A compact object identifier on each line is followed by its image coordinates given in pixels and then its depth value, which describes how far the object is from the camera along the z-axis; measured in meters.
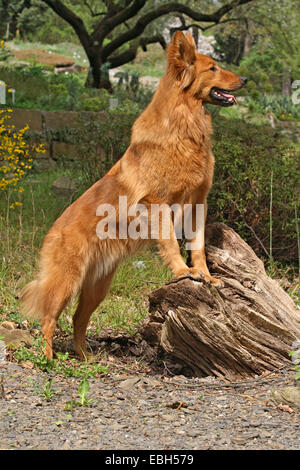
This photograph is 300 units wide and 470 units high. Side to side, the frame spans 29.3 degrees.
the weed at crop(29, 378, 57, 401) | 3.27
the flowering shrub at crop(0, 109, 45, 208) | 6.30
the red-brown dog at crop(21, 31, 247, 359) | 3.89
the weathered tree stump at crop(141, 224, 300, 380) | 3.76
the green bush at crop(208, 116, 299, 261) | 6.27
